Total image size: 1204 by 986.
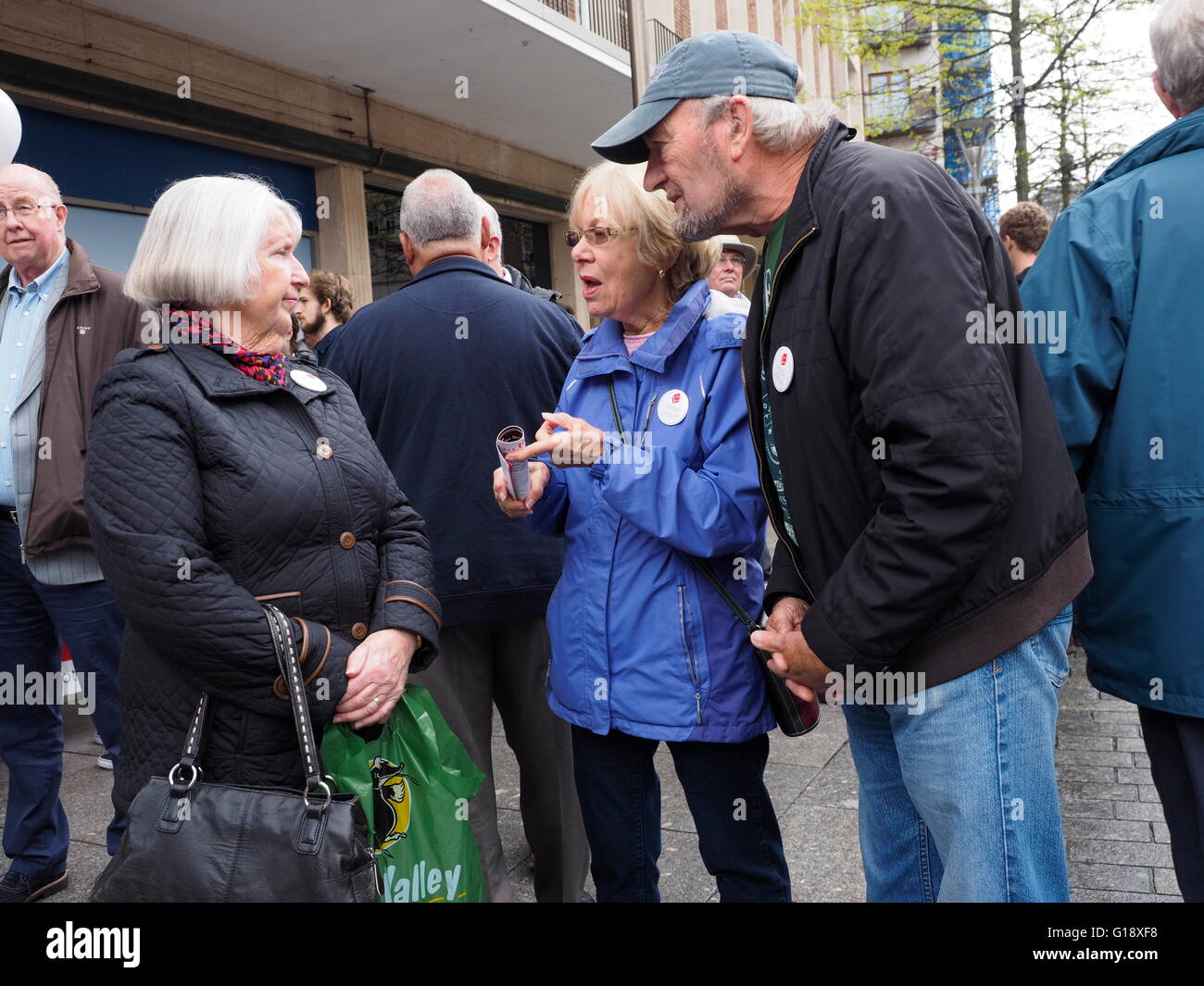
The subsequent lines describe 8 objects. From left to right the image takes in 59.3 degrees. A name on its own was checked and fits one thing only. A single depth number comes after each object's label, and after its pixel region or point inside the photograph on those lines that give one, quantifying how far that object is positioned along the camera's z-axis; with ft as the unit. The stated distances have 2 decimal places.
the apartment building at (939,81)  52.11
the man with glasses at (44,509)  11.80
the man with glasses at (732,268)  18.38
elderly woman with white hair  6.82
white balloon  13.99
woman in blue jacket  7.69
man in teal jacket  6.45
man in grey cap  5.51
